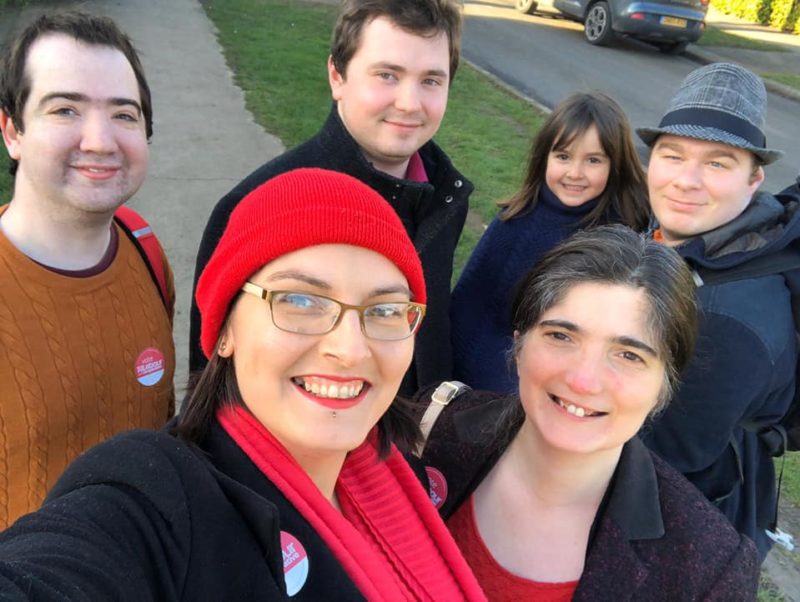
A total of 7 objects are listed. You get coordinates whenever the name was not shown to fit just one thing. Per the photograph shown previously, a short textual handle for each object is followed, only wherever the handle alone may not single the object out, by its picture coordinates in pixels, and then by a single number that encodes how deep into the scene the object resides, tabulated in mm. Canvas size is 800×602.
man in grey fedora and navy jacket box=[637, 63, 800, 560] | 692
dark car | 4728
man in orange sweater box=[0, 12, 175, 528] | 629
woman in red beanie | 406
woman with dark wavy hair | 613
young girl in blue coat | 1085
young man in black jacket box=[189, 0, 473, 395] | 834
